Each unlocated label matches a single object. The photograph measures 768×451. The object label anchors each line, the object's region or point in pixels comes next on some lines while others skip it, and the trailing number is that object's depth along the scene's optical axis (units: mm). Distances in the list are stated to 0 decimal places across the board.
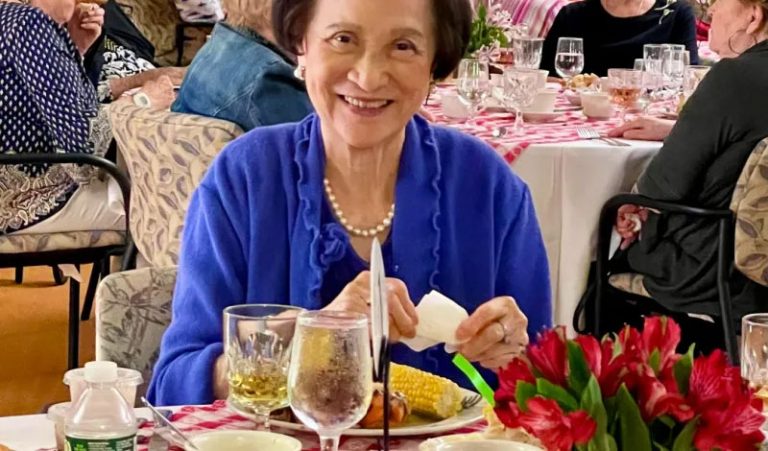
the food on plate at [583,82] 4957
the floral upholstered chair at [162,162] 3396
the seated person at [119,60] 5137
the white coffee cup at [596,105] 4242
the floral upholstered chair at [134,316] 2012
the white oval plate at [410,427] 1505
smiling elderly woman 1924
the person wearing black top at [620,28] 5902
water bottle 1265
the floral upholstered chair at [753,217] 3252
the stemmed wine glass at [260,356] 1436
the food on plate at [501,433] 1372
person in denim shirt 3398
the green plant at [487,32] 4648
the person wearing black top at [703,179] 3383
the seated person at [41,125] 3992
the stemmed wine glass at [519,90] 4008
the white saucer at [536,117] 4105
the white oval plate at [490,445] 1275
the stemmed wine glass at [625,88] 4293
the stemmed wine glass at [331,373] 1289
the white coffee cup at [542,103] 4156
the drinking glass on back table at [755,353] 1747
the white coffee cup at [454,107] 4086
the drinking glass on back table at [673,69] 4805
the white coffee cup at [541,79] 4301
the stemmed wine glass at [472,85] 4062
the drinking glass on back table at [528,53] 5039
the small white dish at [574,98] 4586
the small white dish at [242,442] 1334
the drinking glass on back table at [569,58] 4980
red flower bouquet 1144
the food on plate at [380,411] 1523
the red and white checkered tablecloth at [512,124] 3604
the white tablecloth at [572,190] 3588
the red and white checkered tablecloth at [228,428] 1490
